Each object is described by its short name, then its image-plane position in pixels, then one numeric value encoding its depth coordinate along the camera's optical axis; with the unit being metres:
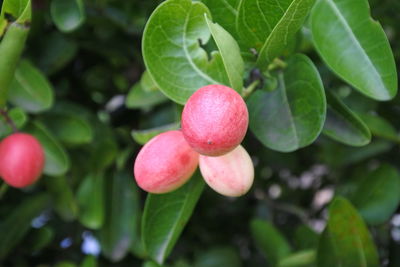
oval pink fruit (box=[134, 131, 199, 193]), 0.21
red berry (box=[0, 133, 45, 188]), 0.24
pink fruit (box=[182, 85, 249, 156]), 0.19
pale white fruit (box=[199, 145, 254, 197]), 0.21
